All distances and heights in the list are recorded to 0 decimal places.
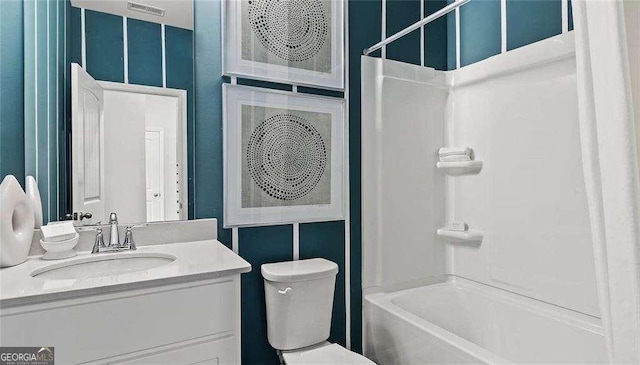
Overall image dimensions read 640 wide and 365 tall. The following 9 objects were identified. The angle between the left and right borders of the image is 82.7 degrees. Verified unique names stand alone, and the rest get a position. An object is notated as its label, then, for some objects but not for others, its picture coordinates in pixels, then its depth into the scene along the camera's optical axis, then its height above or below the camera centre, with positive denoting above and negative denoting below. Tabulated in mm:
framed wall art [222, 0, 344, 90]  1696 +750
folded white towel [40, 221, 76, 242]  1264 -124
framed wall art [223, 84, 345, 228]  1692 +171
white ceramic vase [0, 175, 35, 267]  1152 -85
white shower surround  1690 +0
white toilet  1587 -553
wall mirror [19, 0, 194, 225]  1377 +345
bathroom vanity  955 -328
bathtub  1550 -686
